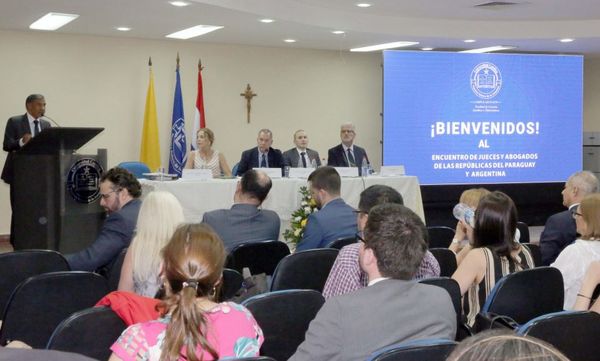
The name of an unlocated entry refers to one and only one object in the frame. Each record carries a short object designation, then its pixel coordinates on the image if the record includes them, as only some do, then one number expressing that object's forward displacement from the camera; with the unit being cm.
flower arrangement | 752
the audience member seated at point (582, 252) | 385
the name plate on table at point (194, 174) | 789
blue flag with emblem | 1062
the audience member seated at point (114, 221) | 435
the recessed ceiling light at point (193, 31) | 972
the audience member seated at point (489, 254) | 373
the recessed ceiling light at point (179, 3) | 775
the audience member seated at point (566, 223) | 500
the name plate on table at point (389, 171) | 896
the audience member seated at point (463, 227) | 475
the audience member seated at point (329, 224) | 509
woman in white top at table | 894
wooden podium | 618
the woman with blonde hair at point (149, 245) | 349
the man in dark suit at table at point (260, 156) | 913
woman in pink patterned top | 230
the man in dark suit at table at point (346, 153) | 959
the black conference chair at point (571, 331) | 268
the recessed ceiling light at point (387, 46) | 1148
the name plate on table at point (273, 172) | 820
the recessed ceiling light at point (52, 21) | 870
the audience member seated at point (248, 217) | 505
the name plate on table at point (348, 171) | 858
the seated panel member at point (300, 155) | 942
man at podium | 821
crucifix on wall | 1159
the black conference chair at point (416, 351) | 214
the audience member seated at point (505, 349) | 91
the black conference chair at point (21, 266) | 387
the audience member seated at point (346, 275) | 330
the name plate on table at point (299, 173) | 827
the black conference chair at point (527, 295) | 341
